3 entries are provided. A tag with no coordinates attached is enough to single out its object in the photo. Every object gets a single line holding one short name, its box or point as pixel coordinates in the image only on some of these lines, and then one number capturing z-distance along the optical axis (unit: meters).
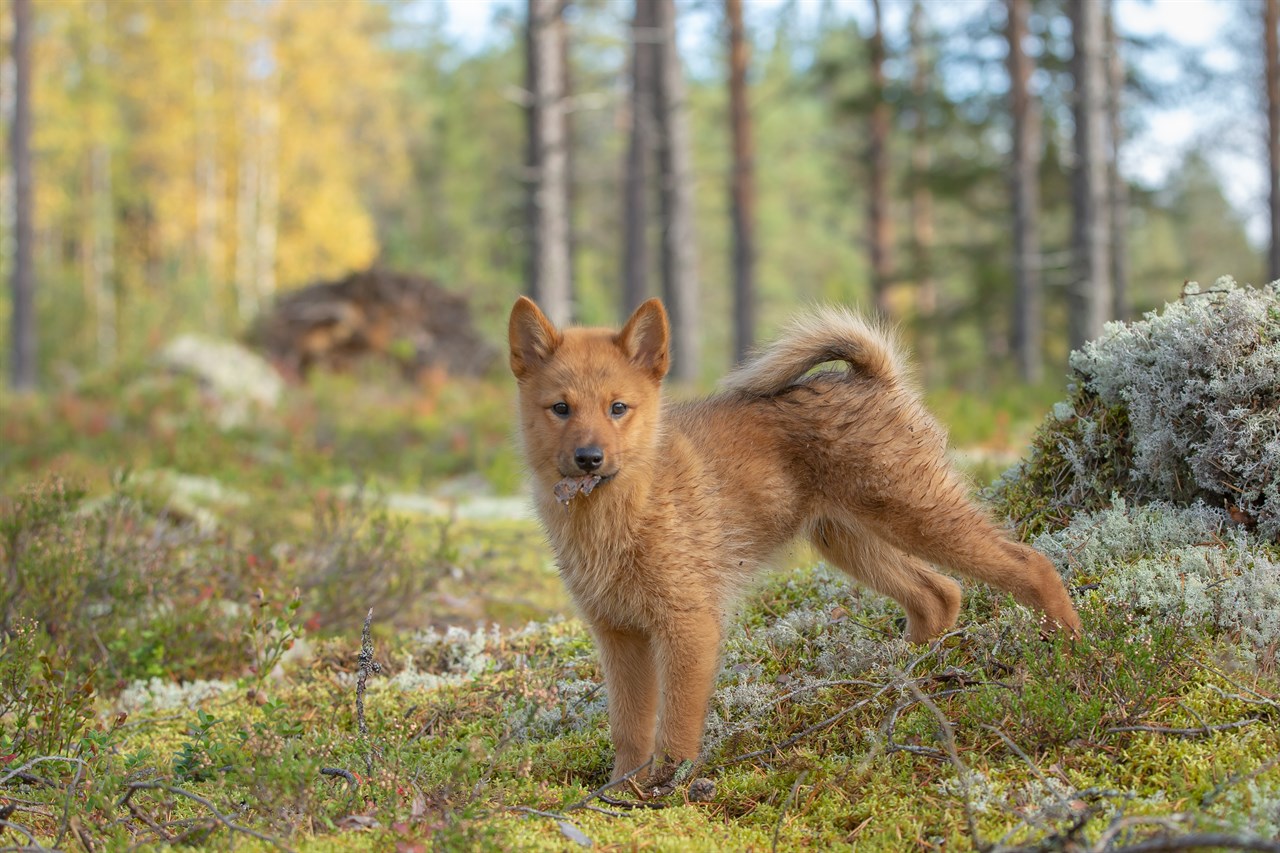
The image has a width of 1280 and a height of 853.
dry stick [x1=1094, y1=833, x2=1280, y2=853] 2.07
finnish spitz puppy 3.93
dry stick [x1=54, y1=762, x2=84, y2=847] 2.92
